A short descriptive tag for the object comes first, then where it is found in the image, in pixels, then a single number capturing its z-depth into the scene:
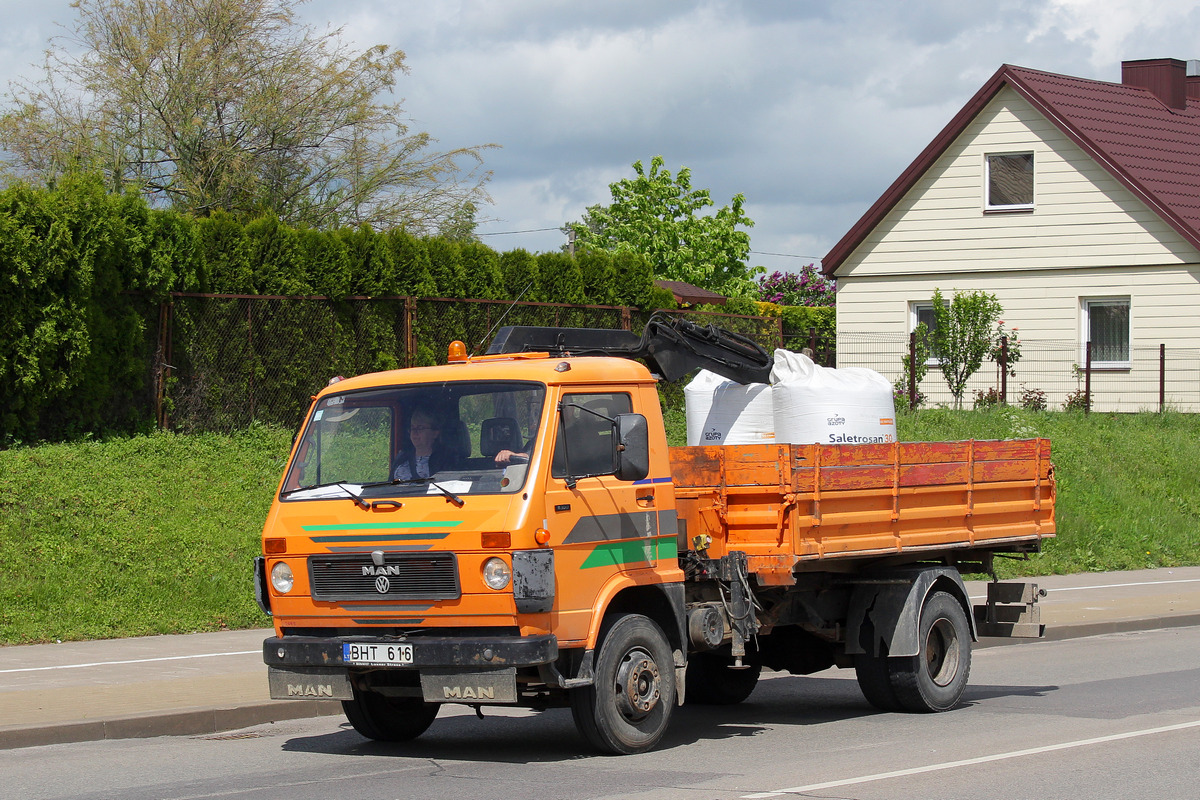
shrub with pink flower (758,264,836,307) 53.94
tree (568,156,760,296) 60.84
